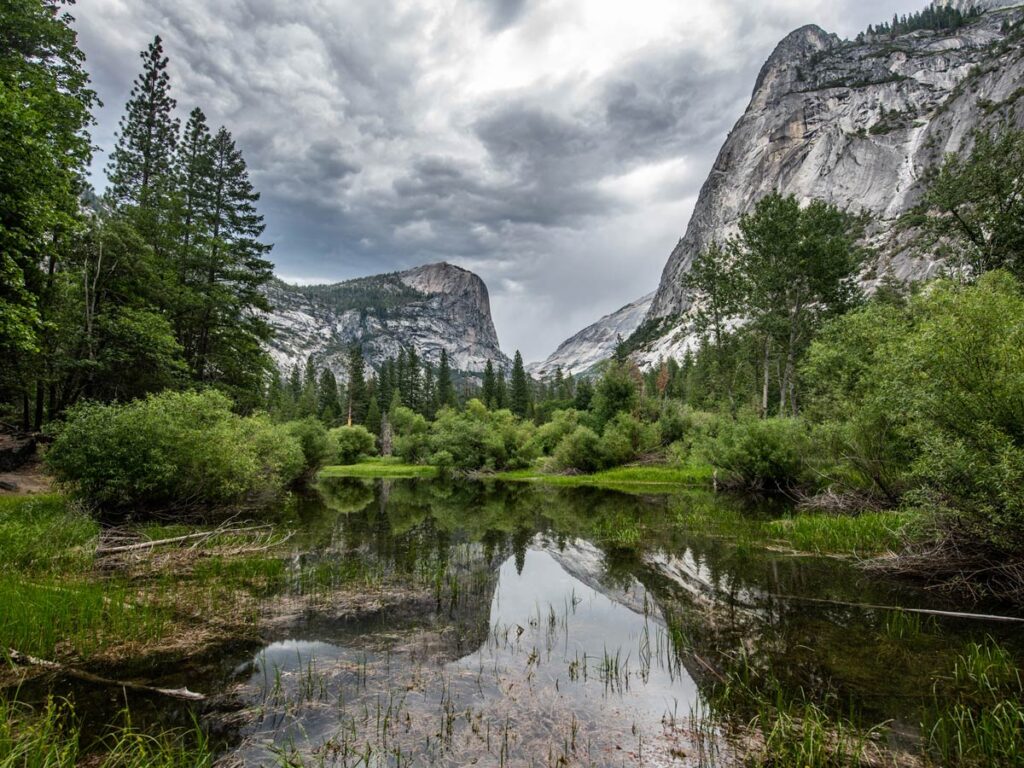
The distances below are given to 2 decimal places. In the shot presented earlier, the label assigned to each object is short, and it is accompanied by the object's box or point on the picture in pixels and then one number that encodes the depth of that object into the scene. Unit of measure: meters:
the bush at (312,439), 41.40
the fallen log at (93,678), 5.69
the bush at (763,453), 24.98
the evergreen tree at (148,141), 30.23
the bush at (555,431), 49.69
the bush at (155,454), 14.74
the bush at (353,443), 65.06
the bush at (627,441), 39.97
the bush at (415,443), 57.47
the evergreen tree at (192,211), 28.84
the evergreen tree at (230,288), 29.84
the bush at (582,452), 40.62
